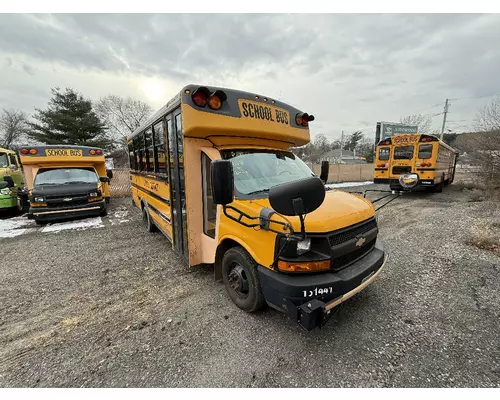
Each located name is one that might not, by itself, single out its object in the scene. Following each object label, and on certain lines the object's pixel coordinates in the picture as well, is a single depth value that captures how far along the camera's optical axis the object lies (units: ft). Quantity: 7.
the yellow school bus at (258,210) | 6.98
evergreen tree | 79.71
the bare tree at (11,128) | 111.14
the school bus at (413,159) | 36.86
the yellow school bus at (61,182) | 23.44
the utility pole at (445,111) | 94.41
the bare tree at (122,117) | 106.63
